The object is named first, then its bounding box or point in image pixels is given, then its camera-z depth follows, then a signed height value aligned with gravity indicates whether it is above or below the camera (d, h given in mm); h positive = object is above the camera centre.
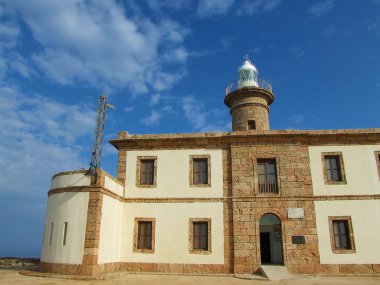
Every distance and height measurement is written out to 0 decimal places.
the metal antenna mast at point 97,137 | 13783 +4401
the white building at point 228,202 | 14102 +1551
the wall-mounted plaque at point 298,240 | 14539 -102
